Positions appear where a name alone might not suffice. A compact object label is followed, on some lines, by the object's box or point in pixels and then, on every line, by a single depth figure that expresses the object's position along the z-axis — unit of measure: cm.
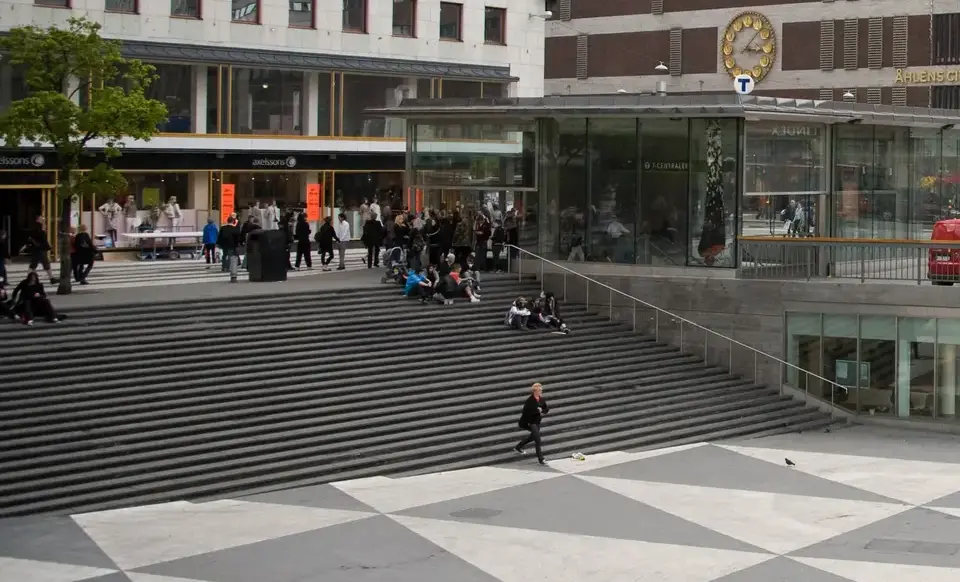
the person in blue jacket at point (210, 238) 3897
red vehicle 3262
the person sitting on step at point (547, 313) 3381
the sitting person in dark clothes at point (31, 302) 2769
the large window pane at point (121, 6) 4272
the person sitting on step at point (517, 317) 3322
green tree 3062
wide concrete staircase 2392
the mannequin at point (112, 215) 4197
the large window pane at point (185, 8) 4428
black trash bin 3522
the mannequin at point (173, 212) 4341
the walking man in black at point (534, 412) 2623
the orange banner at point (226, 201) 4538
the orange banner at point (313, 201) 4812
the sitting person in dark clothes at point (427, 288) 3372
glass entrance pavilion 3500
